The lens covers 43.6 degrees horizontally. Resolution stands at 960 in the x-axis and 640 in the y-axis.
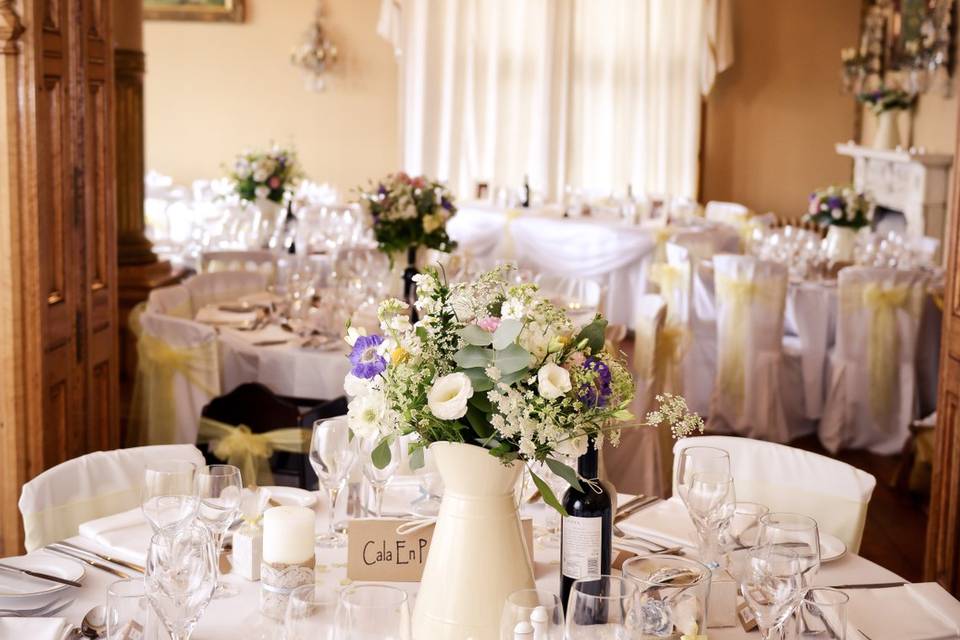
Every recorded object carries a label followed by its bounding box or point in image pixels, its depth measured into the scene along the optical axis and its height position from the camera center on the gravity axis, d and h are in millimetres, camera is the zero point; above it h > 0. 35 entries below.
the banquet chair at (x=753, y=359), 6051 -876
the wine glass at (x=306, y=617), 1516 -558
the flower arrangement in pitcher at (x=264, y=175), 7219 +32
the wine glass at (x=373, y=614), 1407 -505
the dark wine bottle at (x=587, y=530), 1821 -520
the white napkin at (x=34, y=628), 1810 -686
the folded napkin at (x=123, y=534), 2189 -669
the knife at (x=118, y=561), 2146 -692
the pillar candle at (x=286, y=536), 1960 -579
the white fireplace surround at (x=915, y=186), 8164 +43
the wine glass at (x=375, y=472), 2254 -543
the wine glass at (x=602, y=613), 1448 -514
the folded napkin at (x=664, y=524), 2344 -671
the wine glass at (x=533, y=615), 1437 -512
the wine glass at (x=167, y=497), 2025 -537
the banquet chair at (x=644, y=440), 4668 -983
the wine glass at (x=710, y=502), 2066 -539
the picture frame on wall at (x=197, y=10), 11156 +1564
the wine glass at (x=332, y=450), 2262 -504
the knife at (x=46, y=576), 2031 -678
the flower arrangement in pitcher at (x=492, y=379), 1639 -271
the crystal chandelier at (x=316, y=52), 10969 +1172
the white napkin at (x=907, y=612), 1975 -710
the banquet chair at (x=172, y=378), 4230 -715
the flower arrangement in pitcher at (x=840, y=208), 6703 -93
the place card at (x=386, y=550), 2014 -618
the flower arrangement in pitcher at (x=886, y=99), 8750 +679
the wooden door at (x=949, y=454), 3441 -757
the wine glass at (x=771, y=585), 1714 -567
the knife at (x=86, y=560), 2113 -688
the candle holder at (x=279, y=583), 1950 -653
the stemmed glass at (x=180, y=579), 1666 -559
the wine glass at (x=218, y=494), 2060 -538
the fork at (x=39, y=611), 1933 -699
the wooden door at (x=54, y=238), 3363 -187
